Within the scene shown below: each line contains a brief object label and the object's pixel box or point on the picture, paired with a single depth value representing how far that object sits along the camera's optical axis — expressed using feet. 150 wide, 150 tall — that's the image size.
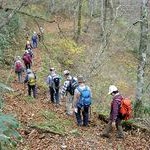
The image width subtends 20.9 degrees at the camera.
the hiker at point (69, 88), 43.34
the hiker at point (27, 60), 71.67
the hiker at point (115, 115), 34.68
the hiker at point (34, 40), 102.46
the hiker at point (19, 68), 65.31
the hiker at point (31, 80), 53.11
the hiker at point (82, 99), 37.42
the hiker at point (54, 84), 48.70
